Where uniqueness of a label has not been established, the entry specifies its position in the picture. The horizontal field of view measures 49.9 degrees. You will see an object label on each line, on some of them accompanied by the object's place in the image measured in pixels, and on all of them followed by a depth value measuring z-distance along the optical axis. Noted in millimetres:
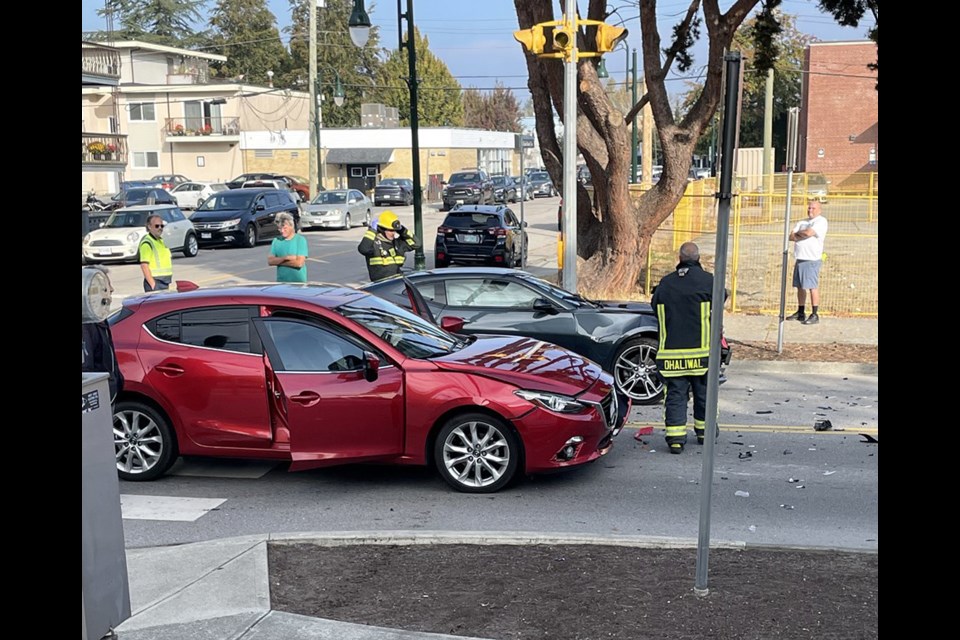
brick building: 57312
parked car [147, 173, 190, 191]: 55119
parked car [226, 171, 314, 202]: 53881
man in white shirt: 15414
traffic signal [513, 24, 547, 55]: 13688
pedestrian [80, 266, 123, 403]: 5059
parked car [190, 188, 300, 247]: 31234
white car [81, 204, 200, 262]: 27125
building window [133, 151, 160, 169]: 67875
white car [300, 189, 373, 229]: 39219
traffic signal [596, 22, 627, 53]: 13531
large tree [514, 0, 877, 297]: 17328
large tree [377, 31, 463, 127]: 92500
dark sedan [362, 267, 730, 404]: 10789
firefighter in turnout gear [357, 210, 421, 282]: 15086
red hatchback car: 7645
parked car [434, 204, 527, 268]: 24656
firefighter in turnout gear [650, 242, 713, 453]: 8906
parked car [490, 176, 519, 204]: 53625
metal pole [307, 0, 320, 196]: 48156
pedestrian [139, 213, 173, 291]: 13648
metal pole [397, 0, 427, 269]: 22281
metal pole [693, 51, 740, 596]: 4699
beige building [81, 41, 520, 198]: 66062
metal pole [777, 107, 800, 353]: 13547
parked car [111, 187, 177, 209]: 39906
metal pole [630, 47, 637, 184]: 49134
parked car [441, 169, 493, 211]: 50188
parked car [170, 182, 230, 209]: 51281
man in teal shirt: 13203
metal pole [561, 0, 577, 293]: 14797
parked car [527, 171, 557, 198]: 63772
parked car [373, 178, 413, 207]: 53812
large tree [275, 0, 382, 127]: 97312
